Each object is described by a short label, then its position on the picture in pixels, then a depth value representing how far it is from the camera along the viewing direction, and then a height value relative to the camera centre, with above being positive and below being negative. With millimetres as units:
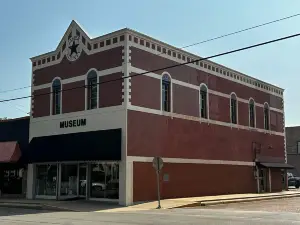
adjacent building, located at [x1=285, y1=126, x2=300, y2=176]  64312 +2919
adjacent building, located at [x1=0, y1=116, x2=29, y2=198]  29203 +827
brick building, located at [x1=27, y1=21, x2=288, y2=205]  24719 +2840
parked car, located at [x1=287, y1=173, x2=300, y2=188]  49759 -1668
